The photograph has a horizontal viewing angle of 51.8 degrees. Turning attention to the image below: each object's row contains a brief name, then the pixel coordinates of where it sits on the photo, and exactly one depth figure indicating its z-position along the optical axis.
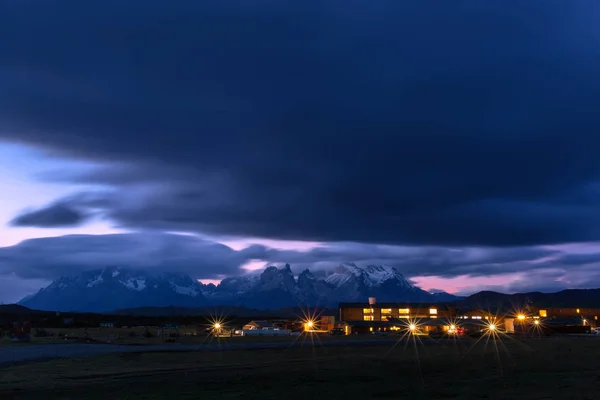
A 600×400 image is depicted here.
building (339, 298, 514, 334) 142.06
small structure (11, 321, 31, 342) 111.81
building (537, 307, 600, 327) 181.40
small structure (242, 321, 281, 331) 154.21
